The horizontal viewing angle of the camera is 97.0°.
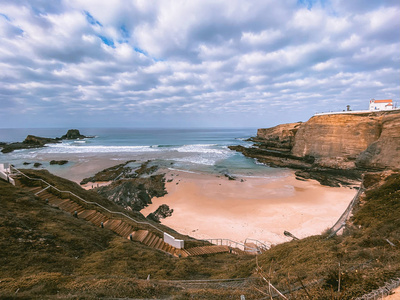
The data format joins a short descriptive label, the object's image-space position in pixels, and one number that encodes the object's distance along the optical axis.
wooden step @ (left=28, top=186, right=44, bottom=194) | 10.78
